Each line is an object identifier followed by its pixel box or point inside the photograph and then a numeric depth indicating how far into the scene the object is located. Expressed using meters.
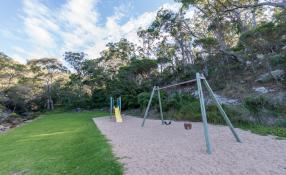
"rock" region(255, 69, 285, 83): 11.14
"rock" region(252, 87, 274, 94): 10.54
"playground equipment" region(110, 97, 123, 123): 12.76
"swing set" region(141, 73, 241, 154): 4.52
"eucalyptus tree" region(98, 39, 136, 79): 28.08
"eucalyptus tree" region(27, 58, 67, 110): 31.75
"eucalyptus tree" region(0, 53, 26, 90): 24.07
